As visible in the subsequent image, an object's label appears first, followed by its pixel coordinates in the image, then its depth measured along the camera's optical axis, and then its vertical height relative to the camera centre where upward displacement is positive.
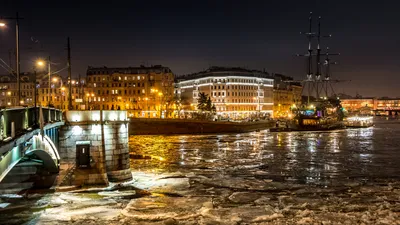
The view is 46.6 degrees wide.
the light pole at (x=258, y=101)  168.55 +2.15
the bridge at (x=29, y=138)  16.50 -1.23
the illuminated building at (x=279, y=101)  189.00 +2.36
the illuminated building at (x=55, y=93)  134.62 +4.74
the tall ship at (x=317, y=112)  117.75 -1.69
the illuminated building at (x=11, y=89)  127.51 +5.73
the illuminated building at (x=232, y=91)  158.12 +5.78
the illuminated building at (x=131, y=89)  139.50 +5.78
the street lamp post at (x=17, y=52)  24.80 +3.13
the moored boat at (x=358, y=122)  136.50 -5.29
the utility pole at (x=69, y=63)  37.21 +3.73
